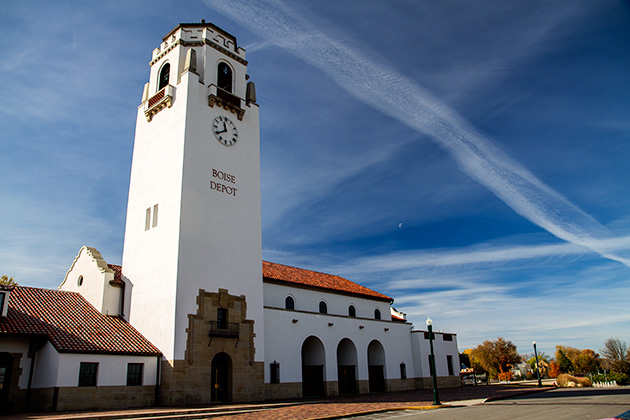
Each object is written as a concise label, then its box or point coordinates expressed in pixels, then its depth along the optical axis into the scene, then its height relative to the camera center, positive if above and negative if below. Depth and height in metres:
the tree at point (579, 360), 84.69 -4.53
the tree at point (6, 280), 37.18 +6.84
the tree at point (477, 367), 89.56 -5.03
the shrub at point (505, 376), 66.86 -5.43
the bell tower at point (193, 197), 24.75 +9.78
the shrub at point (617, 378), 39.72 -3.78
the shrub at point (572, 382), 37.88 -3.76
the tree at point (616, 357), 42.78 -2.03
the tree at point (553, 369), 81.31 -5.70
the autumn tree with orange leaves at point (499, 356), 76.06 -2.56
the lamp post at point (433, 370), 22.00 -1.36
